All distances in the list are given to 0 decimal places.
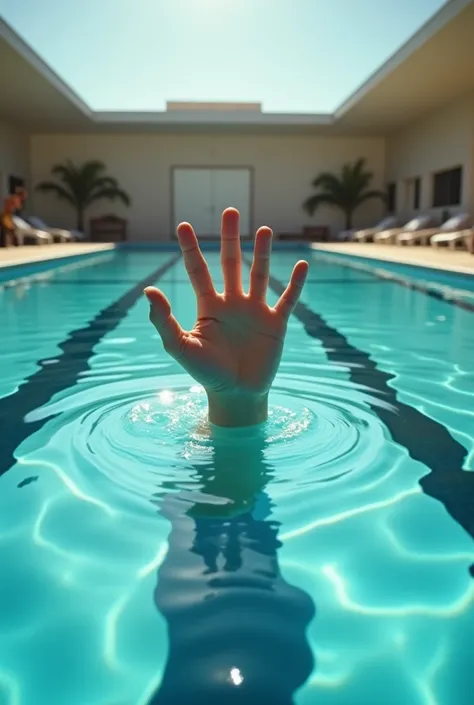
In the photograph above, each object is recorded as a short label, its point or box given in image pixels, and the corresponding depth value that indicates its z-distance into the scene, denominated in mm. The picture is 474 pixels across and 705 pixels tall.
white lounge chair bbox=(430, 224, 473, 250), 12594
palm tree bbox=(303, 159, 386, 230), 20297
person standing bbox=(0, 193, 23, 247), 12805
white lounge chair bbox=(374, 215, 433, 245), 16412
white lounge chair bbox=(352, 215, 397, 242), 18094
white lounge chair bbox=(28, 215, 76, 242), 17078
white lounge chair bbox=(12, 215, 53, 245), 14898
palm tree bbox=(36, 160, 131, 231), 20062
